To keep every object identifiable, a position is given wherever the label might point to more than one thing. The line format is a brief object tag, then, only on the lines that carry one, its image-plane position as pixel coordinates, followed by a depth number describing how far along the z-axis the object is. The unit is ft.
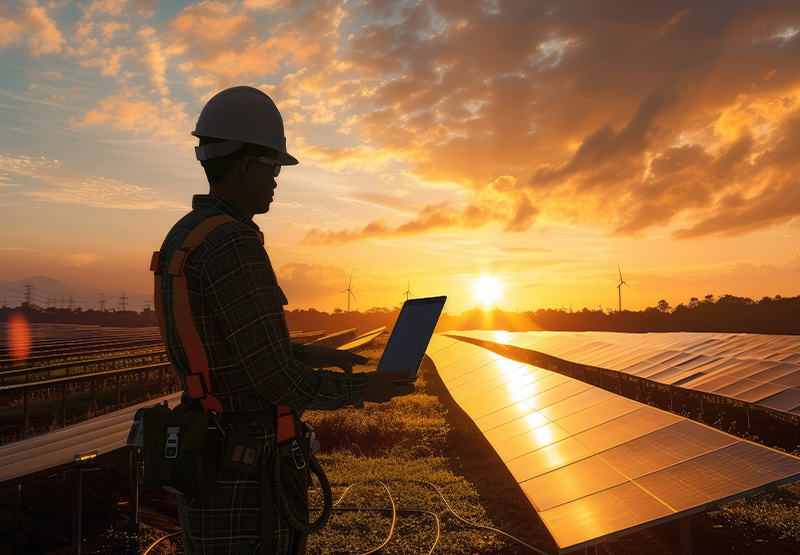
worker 7.93
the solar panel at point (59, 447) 20.07
